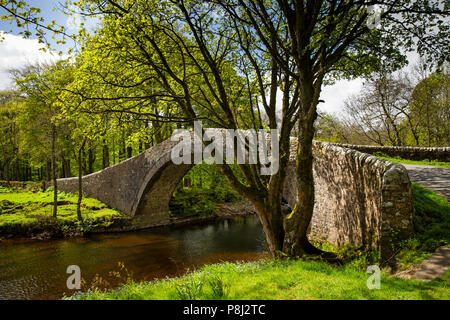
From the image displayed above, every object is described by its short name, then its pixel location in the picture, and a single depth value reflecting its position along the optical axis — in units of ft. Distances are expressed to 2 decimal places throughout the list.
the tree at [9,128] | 82.53
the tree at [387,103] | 59.77
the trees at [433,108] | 54.95
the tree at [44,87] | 43.01
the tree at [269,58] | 15.37
